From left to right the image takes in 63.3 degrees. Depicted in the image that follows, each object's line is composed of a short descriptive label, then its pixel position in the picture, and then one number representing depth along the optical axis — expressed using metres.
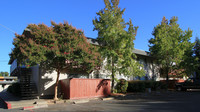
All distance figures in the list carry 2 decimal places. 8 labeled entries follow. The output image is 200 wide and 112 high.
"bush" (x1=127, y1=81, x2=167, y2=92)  20.75
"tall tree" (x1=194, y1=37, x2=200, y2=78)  26.03
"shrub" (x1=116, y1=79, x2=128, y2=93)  18.59
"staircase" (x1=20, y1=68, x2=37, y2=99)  15.41
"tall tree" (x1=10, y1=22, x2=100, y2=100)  11.85
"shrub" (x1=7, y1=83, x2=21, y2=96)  17.82
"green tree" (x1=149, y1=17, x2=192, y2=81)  22.52
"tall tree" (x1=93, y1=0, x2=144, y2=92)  16.34
